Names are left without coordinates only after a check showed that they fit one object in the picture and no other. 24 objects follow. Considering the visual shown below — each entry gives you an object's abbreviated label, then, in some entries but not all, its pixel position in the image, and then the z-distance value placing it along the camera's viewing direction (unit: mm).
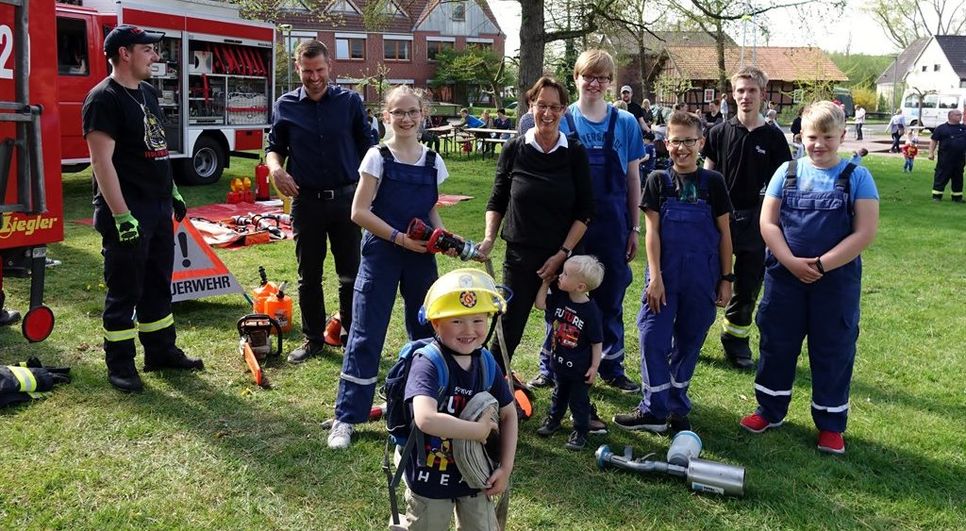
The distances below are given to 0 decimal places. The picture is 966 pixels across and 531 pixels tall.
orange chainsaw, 5527
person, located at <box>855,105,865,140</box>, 36094
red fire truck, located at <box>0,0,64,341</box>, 4812
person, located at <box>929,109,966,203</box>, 15461
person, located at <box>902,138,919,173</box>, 21422
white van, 43250
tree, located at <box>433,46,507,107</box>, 52781
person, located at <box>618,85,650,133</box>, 16766
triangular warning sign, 6582
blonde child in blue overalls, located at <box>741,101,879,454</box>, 4109
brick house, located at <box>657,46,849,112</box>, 54994
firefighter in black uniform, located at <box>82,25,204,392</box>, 4609
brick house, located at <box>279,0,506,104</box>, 54750
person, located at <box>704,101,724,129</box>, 21734
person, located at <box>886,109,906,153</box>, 30147
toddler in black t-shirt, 4191
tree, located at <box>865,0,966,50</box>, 72000
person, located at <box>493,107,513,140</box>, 27481
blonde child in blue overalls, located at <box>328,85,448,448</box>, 4074
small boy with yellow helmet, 2645
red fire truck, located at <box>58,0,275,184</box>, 12562
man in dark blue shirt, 5174
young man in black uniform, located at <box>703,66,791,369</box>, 5430
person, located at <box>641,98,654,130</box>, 20094
